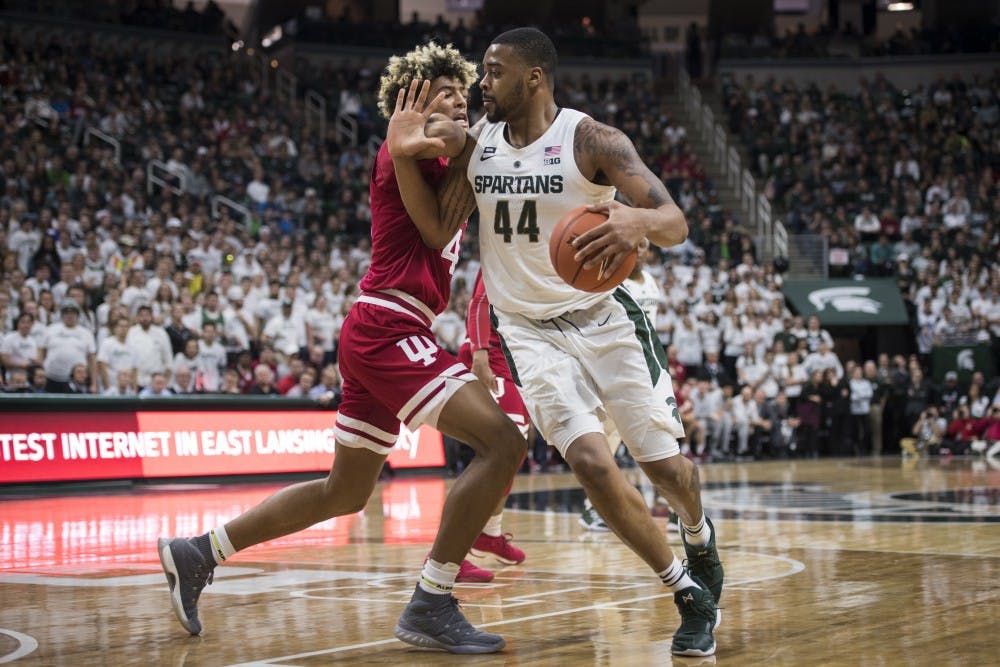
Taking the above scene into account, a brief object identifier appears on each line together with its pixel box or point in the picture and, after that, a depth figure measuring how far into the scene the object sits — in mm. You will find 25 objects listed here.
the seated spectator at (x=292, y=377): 15664
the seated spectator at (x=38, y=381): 13734
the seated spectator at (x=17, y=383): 13414
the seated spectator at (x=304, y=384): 15336
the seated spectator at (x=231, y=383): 15102
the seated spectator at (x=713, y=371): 20281
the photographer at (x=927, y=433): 20625
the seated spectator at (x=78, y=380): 13992
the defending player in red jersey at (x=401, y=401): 4844
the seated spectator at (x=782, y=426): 20547
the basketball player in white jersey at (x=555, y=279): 4879
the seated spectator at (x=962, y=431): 20188
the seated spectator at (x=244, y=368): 15617
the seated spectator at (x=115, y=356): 14430
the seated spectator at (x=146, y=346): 14695
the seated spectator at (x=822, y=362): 21234
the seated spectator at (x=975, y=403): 20672
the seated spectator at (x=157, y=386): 14352
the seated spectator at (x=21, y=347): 13945
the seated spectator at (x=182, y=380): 14805
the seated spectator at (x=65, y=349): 14102
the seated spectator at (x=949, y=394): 21375
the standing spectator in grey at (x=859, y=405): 21469
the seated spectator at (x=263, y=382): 15188
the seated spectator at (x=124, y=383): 14227
